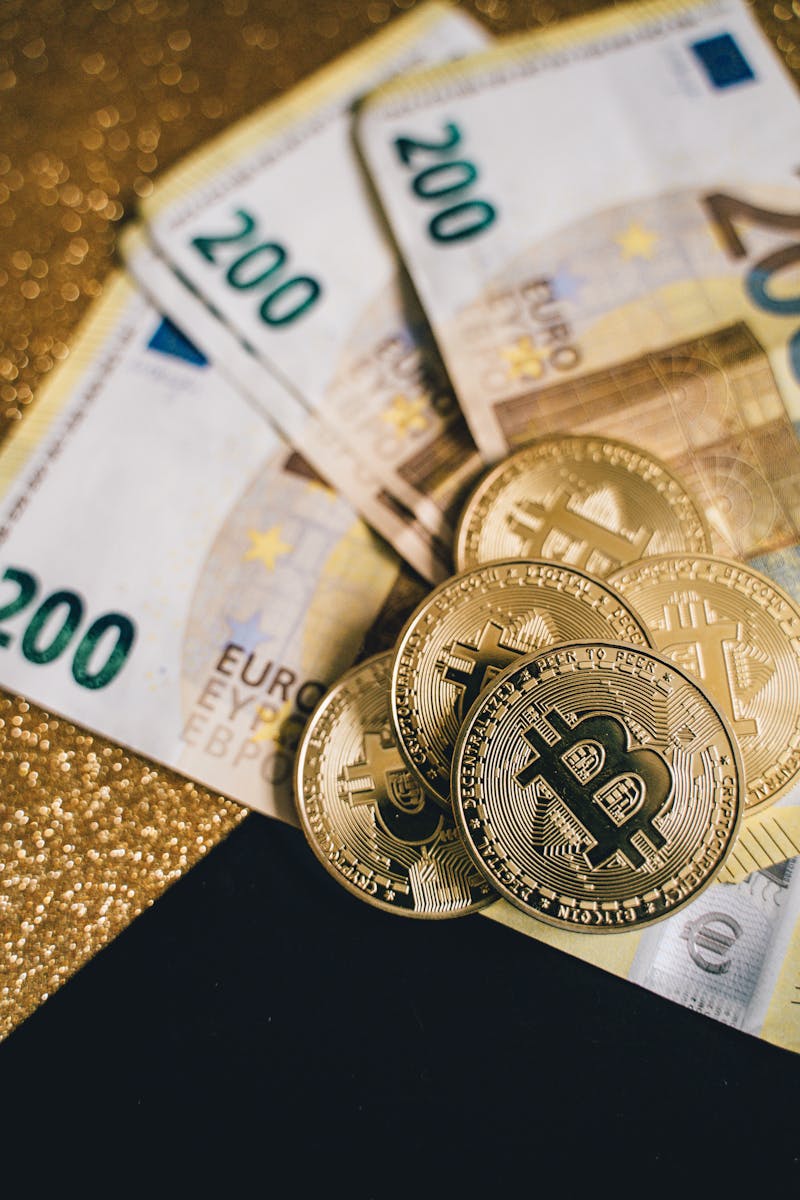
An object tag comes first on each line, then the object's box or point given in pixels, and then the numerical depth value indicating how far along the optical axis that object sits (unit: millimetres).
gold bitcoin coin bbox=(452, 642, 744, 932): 267
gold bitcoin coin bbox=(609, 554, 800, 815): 276
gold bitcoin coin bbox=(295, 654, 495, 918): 276
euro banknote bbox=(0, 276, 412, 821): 291
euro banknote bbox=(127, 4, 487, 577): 299
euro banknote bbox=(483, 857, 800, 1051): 278
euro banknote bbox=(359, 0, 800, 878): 294
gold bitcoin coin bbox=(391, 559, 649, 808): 273
